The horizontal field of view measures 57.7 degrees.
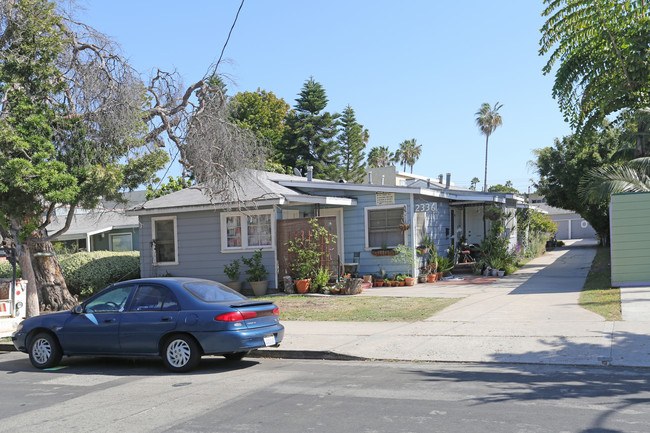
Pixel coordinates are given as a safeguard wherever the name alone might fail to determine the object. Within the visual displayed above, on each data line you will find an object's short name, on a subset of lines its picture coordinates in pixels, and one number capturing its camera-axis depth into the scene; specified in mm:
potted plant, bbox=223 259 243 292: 18234
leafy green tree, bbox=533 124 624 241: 29578
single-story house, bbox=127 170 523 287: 18094
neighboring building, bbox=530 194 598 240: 54844
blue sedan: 8500
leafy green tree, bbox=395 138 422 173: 78062
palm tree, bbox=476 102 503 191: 67938
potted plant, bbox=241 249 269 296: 17719
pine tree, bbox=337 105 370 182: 45438
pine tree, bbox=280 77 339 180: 43500
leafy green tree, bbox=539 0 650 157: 14102
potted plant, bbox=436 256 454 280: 20044
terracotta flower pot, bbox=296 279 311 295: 17297
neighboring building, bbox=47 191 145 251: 28609
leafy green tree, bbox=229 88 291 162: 45116
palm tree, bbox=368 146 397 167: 70750
